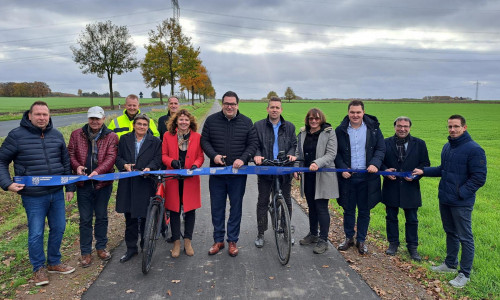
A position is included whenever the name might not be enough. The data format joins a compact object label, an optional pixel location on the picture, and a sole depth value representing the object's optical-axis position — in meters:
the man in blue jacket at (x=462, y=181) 4.21
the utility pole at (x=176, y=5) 42.78
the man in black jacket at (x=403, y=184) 5.10
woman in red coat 5.11
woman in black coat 4.91
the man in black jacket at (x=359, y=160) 5.19
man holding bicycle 5.42
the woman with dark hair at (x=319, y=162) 5.17
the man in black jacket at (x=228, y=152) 5.13
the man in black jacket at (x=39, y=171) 4.23
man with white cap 4.82
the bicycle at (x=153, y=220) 4.39
